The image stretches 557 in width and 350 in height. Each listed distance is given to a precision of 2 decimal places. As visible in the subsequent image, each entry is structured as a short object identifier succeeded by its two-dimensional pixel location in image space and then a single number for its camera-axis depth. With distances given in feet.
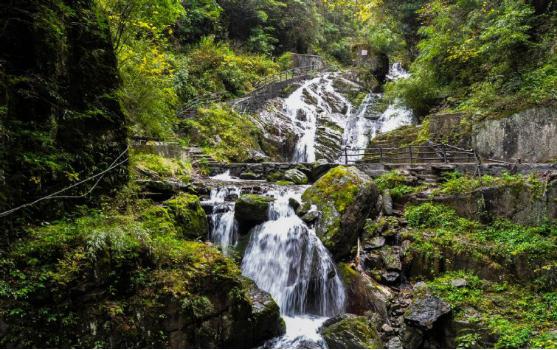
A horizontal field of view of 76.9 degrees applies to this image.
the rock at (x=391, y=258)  28.89
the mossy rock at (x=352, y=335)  20.61
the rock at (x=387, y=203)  34.76
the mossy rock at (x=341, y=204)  30.76
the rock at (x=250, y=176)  47.80
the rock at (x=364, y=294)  25.99
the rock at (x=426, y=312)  21.76
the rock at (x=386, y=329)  23.45
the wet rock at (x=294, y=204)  34.40
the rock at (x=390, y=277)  28.07
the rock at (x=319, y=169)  47.67
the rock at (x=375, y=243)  30.83
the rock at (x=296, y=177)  45.57
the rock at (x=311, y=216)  32.42
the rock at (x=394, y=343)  21.89
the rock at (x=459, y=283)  25.76
